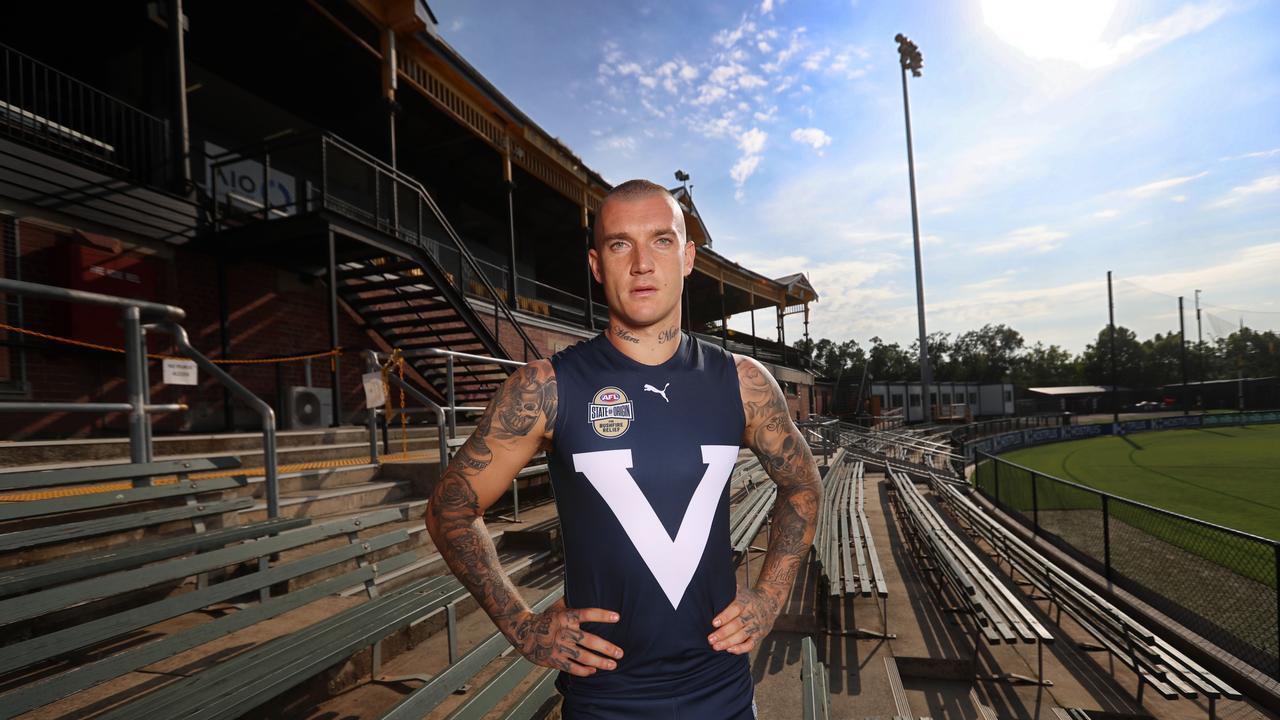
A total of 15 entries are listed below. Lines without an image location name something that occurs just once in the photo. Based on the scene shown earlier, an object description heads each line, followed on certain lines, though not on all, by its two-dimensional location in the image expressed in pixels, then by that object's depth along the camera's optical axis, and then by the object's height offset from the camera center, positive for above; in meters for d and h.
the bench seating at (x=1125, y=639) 3.97 -2.32
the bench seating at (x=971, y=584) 4.42 -2.16
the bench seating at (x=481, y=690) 1.93 -1.12
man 1.40 -0.31
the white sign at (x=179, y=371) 3.85 +0.21
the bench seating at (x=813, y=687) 2.39 -1.41
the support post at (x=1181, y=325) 57.81 +2.80
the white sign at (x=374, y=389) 5.50 +0.03
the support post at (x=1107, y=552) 7.07 -2.50
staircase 7.56 +1.81
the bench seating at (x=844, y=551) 5.12 -2.00
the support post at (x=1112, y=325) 38.94 +2.23
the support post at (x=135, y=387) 3.64 +0.11
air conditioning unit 7.86 -0.19
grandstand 2.66 -0.44
